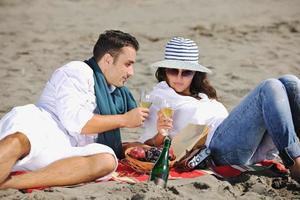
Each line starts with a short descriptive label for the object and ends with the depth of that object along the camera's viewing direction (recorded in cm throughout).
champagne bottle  941
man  920
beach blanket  990
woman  951
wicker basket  989
